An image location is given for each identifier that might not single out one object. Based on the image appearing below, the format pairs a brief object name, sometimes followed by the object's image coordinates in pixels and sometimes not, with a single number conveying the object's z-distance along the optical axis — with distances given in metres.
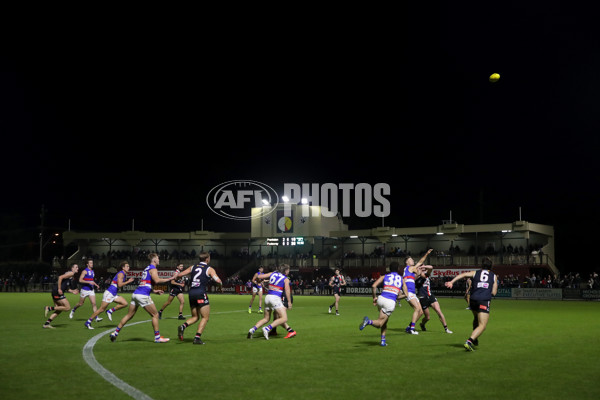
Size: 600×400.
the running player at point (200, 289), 13.98
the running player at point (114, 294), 18.81
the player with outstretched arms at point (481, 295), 12.67
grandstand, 61.97
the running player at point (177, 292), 22.11
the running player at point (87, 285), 21.81
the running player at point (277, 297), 15.24
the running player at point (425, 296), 17.36
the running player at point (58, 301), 18.73
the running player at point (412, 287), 16.92
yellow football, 30.77
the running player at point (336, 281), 28.08
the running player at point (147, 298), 14.43
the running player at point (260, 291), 27.33
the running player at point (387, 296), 13.72
